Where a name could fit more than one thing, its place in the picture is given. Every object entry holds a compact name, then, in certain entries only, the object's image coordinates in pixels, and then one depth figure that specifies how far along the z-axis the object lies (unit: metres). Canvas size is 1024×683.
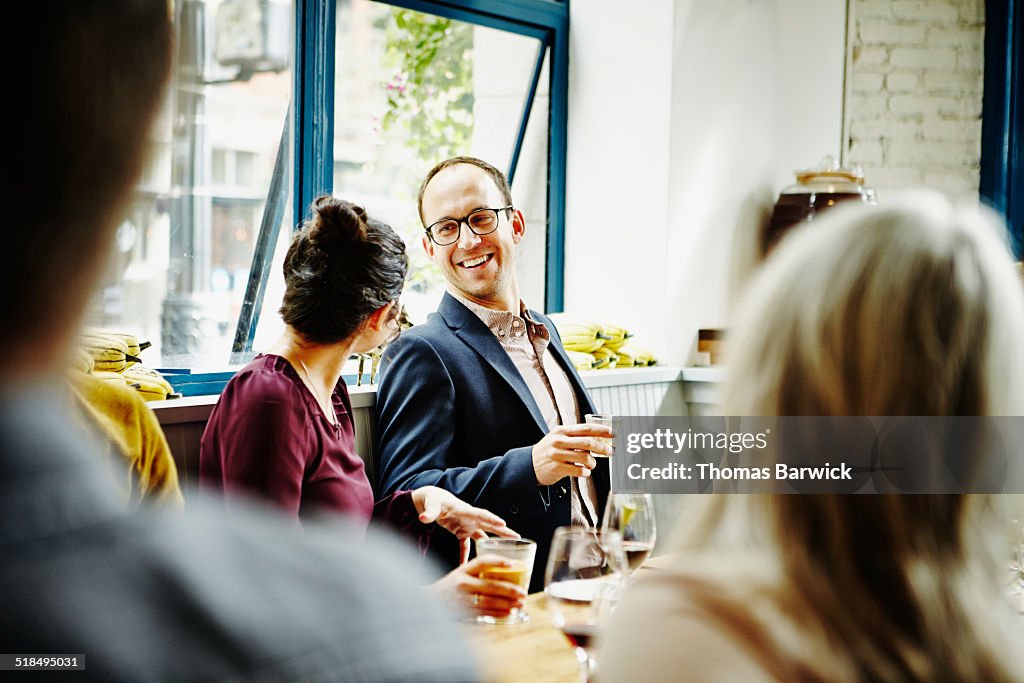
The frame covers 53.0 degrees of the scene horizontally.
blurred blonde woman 0.74
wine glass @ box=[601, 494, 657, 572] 1.40
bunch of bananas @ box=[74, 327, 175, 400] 2.19
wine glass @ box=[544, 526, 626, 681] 1.14
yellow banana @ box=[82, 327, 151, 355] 2.26
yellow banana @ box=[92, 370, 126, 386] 2.08
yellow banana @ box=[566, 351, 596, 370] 3.31
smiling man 2.20
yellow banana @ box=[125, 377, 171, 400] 2.20
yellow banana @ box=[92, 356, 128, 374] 2.19
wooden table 1.27
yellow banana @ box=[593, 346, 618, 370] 3.42
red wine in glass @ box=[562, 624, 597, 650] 1.13
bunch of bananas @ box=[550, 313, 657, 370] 3.38
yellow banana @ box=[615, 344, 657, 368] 3.55
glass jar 3.91
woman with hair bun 1.85
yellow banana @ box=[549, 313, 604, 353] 3.38
